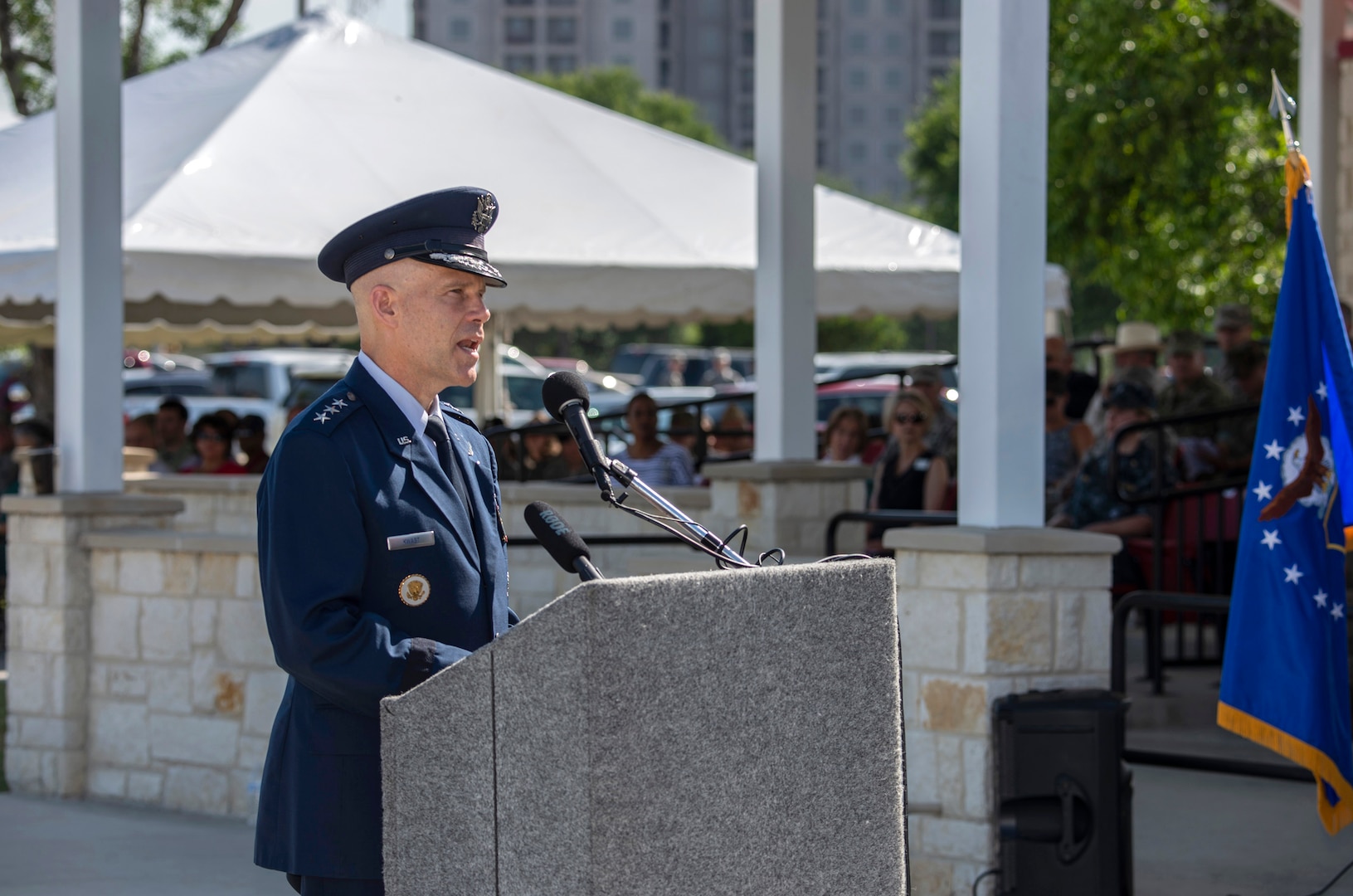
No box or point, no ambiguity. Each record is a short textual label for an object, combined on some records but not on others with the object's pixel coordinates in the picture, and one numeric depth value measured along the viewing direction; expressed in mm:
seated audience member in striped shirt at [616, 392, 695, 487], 21000
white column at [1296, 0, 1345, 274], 21453
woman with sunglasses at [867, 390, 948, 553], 17609
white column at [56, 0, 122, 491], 14352
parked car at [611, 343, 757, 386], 70437
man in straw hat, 21516
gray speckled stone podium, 4402
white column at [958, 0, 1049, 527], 11000
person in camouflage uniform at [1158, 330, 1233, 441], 19500
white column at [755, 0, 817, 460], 15258
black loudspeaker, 10039
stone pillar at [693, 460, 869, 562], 15906
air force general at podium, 5324
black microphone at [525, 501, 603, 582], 4918
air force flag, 10477
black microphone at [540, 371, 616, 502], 5324
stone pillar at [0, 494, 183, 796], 14258
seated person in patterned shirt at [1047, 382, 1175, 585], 16969
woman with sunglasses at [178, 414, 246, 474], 26062
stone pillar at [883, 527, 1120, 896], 10594
